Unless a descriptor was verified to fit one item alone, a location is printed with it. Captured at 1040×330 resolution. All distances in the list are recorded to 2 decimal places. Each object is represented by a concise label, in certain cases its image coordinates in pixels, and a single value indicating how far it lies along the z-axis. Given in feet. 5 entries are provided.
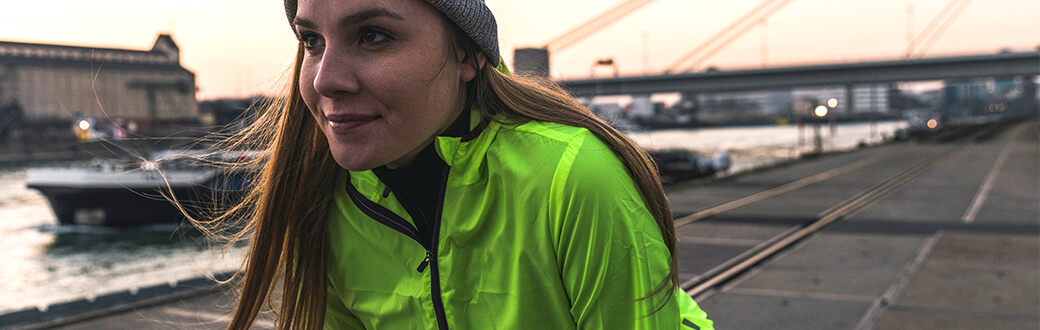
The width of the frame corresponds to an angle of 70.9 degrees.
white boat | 81.66
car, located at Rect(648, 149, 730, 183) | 81.56
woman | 3.73
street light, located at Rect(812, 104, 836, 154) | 115.85
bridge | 152.76
